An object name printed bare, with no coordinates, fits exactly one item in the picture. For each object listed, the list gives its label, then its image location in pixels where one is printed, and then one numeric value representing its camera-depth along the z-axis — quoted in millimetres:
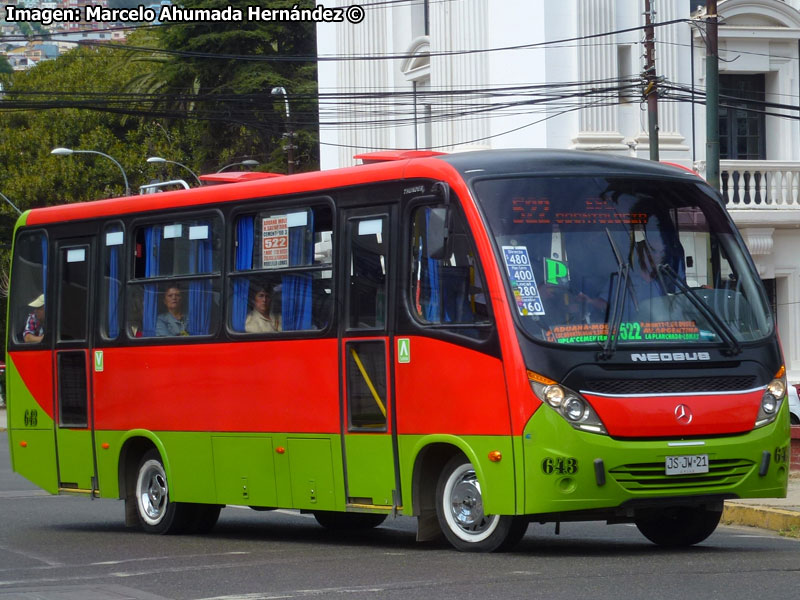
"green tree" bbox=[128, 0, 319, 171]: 51062
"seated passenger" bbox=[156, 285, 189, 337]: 14211
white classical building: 31875
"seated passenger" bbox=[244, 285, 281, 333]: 13156
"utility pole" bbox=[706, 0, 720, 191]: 19578
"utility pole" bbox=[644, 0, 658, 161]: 28766
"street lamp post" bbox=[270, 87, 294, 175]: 40875
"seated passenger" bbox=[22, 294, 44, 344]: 16125
